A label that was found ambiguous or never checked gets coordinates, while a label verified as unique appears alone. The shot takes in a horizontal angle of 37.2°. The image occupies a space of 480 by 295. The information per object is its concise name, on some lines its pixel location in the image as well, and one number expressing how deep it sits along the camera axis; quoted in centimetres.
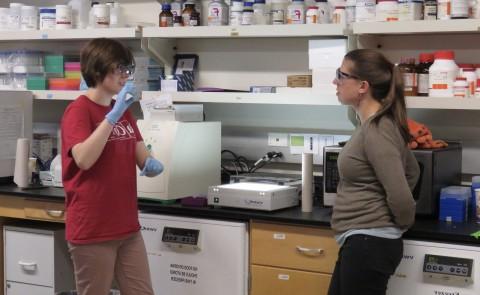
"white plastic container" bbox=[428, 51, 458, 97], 291
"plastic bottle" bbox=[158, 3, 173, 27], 361
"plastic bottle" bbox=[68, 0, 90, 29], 389
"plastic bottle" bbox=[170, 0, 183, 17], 368
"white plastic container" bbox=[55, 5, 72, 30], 383
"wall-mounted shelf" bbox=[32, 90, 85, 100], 380
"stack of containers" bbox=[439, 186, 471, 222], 277
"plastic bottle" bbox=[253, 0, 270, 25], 340
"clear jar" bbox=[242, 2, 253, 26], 335
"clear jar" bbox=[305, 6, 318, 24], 321
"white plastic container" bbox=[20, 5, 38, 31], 397
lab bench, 276
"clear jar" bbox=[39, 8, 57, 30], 388
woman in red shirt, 257
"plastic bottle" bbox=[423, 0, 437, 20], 296
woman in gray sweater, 234
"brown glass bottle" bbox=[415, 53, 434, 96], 300
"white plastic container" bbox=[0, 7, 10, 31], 404
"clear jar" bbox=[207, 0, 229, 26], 347
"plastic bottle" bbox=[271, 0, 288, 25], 332
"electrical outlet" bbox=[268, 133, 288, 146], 358
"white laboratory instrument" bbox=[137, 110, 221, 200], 319
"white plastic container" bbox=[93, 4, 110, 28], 374
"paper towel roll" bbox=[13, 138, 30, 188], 361
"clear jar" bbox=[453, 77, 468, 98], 289
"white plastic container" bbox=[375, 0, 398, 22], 299
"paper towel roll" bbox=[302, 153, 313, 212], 301
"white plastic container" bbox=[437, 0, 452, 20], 291
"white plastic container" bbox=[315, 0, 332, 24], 323
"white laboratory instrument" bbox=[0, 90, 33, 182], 379
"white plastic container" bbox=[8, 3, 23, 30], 400
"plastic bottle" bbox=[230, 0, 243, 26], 338
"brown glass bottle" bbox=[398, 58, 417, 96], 301
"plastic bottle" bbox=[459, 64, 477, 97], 293
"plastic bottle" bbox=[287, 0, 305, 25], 325
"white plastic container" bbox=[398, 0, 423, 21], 297
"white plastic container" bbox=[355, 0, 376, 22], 306
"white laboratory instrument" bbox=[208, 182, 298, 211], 296
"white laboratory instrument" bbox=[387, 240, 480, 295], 254
